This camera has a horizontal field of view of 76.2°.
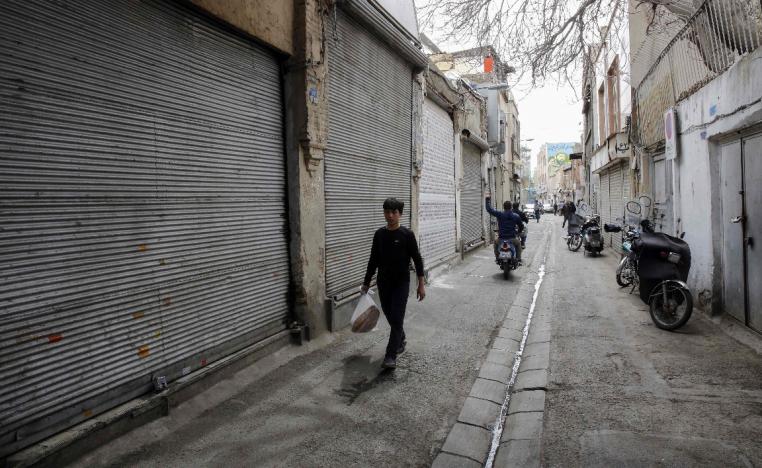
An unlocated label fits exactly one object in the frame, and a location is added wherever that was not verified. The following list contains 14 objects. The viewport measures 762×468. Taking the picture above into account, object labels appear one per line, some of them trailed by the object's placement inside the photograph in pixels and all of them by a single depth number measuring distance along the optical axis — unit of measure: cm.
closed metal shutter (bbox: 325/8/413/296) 671
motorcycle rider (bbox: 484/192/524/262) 1108
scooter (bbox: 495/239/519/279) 1090
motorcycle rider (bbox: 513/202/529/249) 1360
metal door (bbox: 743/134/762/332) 549
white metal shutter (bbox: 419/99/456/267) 1105
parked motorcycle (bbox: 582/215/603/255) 1512
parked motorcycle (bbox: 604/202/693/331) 632
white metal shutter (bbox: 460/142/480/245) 1538
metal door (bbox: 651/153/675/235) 891
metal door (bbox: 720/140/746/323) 595
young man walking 512
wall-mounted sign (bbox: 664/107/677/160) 801
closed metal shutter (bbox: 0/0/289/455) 304
